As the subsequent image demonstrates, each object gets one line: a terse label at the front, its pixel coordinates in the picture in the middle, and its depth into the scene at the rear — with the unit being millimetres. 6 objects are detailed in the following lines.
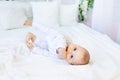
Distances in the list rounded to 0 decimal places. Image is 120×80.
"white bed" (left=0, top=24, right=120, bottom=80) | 1351
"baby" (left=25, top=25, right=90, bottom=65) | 1465
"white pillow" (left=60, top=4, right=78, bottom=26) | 2646
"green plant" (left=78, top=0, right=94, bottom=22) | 2789
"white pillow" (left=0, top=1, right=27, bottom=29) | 2371
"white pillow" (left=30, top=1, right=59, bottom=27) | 2518
